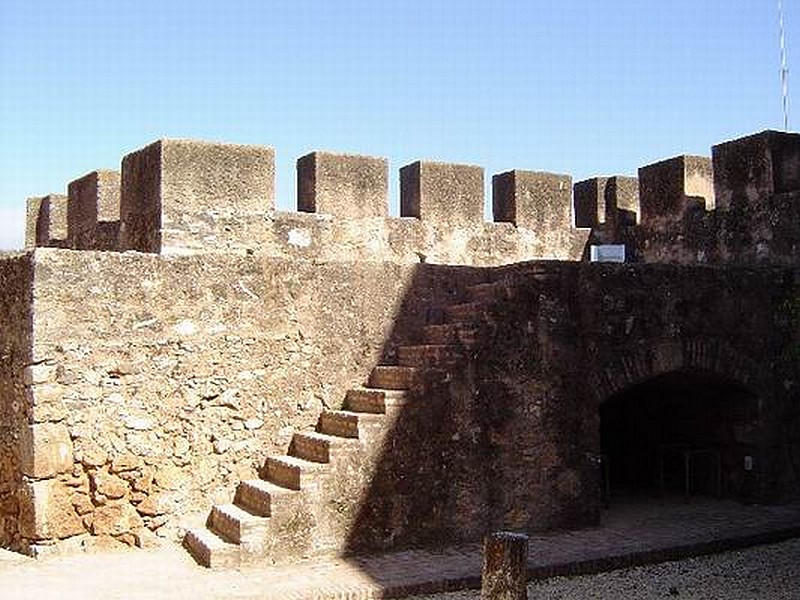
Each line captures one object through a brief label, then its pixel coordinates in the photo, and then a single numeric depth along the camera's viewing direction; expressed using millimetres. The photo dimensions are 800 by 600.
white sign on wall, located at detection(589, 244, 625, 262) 13766
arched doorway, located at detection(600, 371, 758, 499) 10469
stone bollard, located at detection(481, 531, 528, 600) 5496
